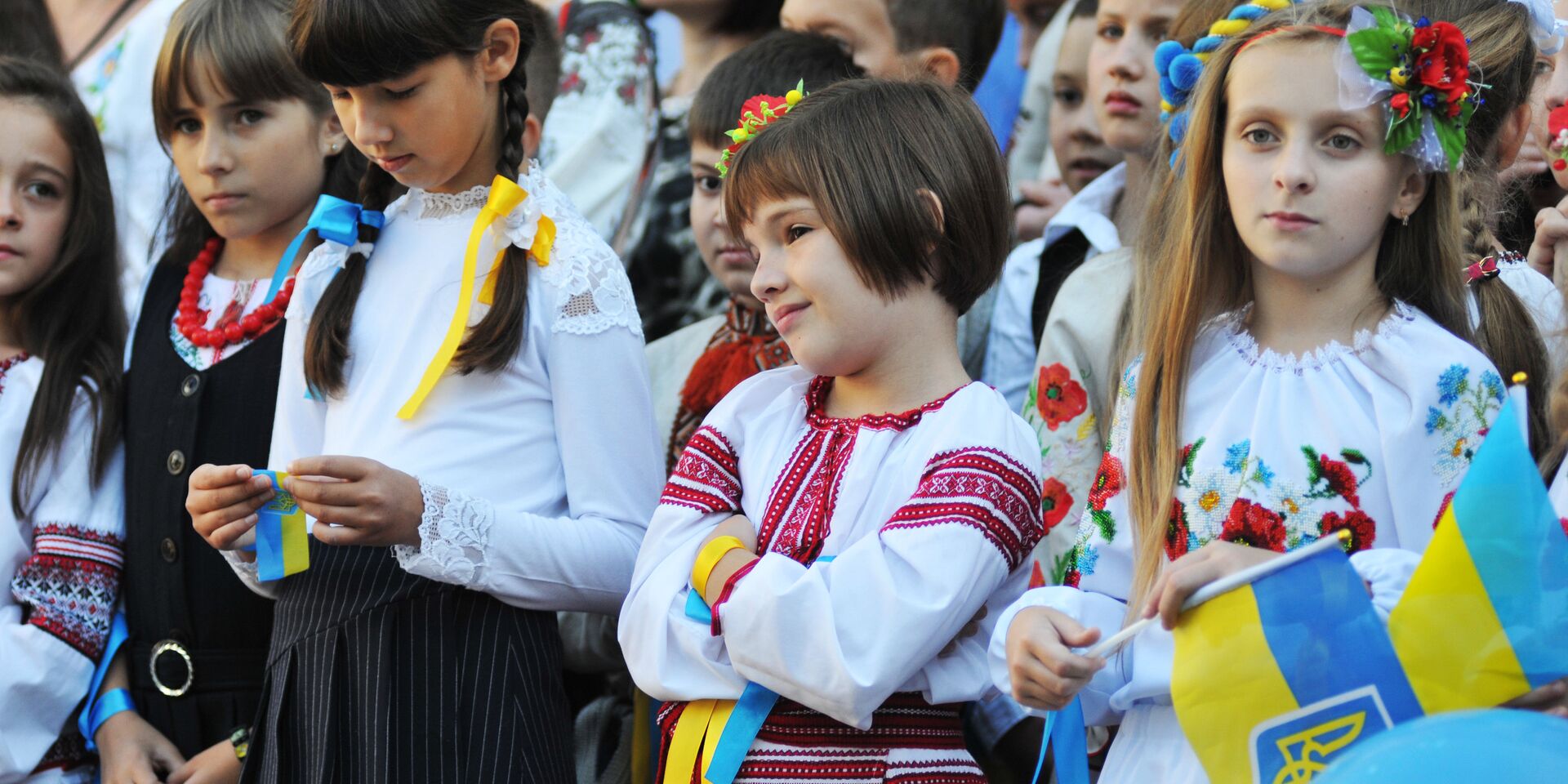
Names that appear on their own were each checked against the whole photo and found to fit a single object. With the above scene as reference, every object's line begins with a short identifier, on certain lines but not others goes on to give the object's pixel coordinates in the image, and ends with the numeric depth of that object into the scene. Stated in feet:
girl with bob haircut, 14.33
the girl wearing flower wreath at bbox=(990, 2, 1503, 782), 13.76
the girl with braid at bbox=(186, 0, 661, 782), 17.39
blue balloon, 10.05
